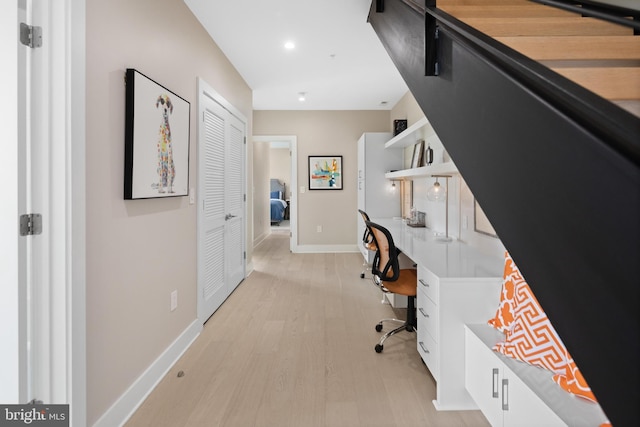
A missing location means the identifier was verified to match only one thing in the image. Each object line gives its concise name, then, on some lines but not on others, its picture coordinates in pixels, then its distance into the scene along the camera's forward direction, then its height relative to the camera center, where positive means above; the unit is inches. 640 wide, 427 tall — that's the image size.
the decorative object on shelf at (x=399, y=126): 199.6 +46.2
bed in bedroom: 402.0 +2.2
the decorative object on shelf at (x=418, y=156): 167.6 +24.2
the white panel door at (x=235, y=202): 146.9 +0.7
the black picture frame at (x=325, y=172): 244.7 +22.6
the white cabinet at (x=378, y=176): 204.5 +16.8
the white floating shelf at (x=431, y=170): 103.7 +12.2
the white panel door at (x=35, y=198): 52.8 +0.8
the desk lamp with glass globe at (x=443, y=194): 137.1 +4.3
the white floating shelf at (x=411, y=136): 141.6 +33.7
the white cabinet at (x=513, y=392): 43.9 -27.3
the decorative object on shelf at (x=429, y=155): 152.5 +22.2
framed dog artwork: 71.0 +15.1
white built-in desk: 72.2 -23.8
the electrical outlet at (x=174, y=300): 93.6 -26.7
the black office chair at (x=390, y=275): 98.0 -21.4
